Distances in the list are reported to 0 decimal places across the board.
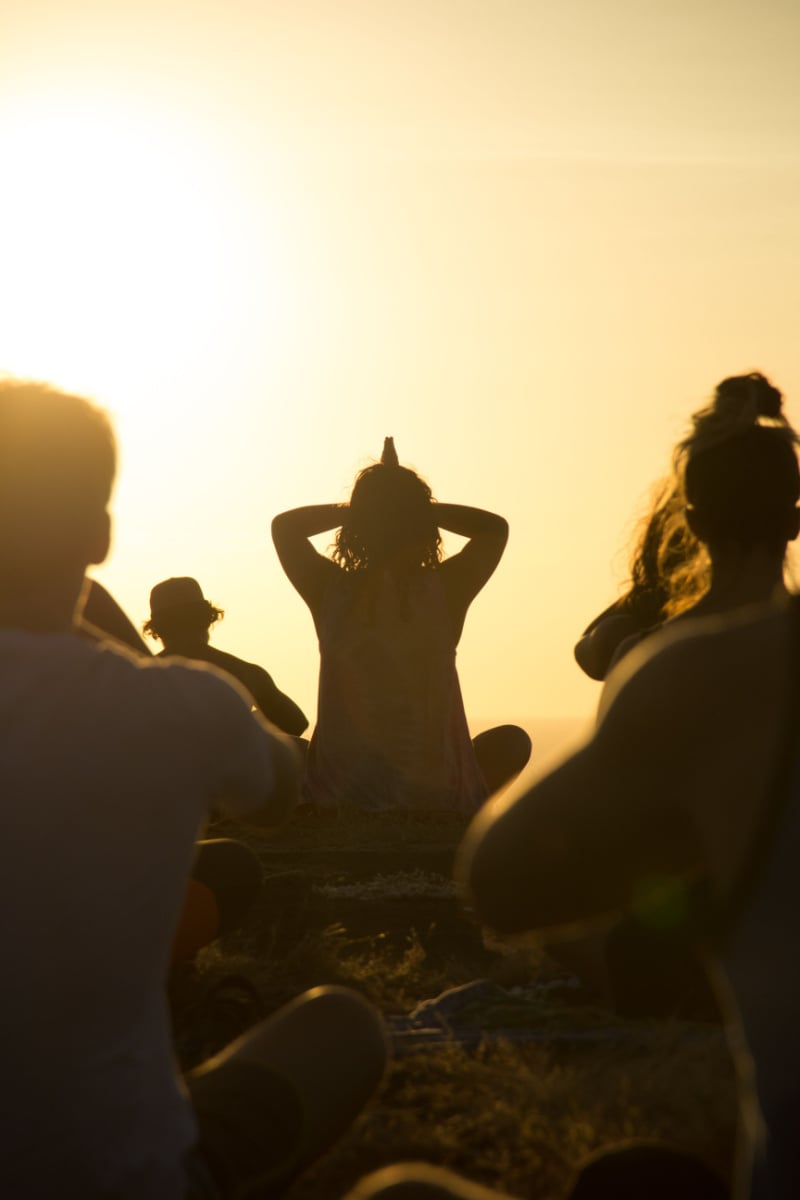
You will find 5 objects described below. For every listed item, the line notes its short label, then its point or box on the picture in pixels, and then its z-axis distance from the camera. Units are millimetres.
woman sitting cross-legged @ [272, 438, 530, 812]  15320
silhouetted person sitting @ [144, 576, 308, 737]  15375
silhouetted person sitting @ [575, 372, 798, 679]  5094
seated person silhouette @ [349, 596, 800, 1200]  3461
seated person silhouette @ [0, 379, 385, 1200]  3953
